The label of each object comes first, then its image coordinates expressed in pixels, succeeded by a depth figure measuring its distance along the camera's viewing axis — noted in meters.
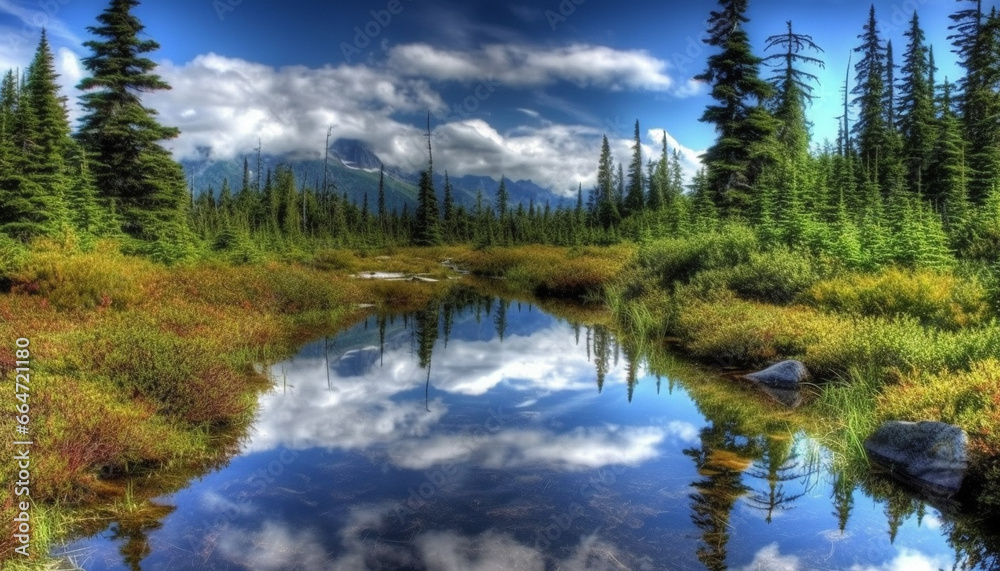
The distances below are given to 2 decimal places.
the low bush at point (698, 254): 20.14
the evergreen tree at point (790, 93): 36.38
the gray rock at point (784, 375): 11.72
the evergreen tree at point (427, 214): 65.31
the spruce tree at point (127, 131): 24.97
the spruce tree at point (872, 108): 39.38
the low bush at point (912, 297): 11.76
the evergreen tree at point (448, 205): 75.31
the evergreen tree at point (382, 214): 77.25
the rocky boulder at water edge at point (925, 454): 6.98
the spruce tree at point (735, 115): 29.33
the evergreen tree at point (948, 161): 29.43
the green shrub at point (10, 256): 13.23
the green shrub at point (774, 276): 16.61
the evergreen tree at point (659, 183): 65.69
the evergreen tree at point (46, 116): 24.72
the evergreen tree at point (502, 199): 88.91
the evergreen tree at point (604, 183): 76.15
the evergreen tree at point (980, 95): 31.35
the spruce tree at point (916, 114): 36.48
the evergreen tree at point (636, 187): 69.56
